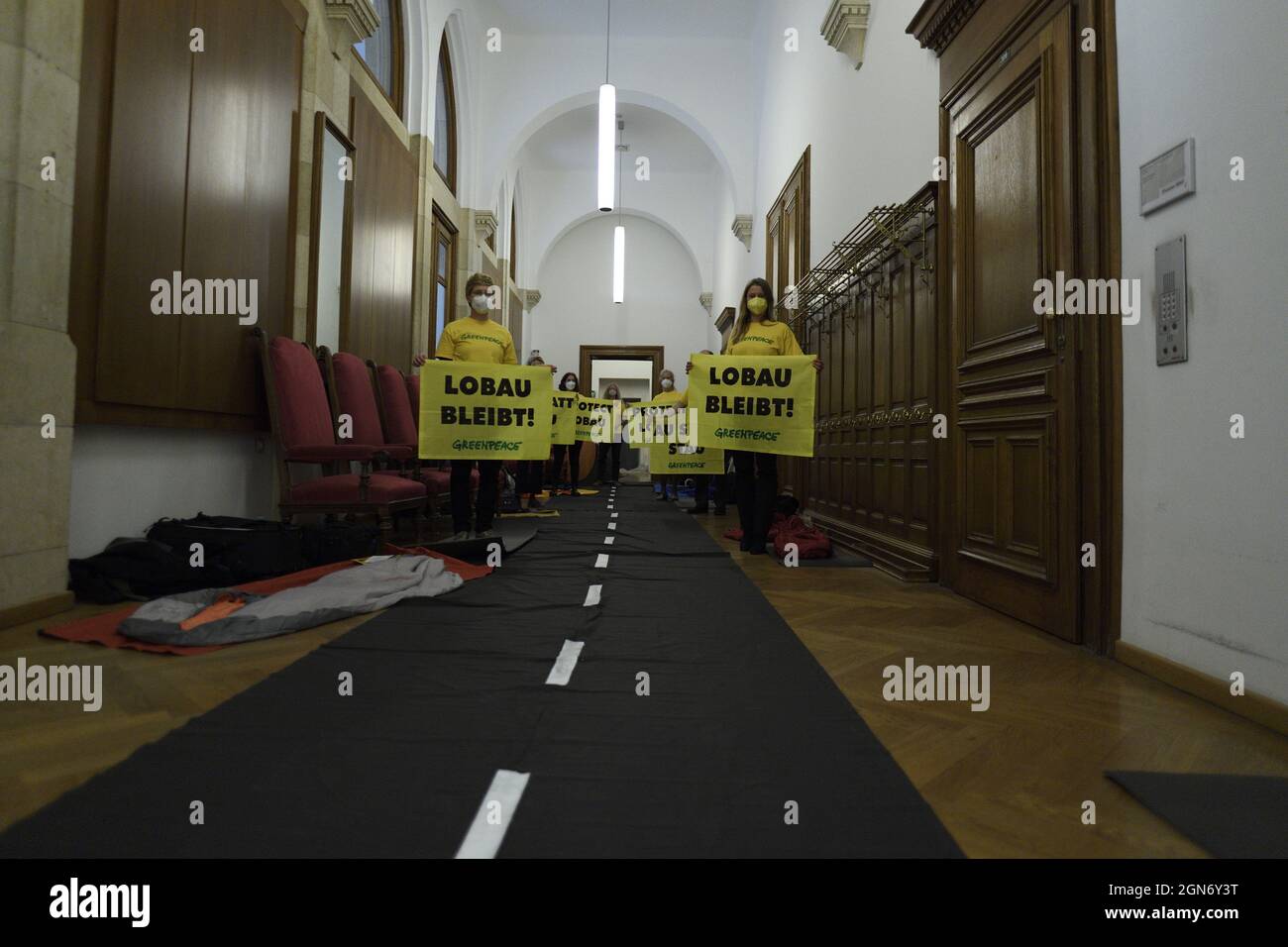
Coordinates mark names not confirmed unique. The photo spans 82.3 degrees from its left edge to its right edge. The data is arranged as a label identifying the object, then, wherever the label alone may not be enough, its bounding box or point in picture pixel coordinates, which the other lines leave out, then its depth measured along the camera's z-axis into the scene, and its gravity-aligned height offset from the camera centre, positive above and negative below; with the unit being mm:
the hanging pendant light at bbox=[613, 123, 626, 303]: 13375 +4380
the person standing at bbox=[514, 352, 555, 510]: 7613 +152
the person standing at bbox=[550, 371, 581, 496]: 9703 +505
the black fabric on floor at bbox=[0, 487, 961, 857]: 1146 -525
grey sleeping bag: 2354 -422
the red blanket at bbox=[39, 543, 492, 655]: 2283 -472
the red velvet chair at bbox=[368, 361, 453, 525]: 5938 +648
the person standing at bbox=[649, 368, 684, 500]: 8673 +1148
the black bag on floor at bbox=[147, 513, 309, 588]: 3209 -252
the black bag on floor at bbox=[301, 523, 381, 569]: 3615 -264
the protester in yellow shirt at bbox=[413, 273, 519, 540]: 4715 +914
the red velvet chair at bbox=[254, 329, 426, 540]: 3986 +189
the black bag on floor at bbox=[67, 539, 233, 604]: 2893 -348
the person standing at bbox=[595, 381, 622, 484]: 13812 +728
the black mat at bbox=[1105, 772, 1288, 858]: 1196 -546
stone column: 2533 +679
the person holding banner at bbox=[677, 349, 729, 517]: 7945 +3
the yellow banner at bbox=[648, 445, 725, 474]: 7816 +377
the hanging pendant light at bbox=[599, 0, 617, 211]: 7680 +3848
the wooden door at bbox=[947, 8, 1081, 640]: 2666 +627
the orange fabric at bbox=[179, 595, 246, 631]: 2406 -428
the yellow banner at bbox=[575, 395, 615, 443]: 9836 +1020
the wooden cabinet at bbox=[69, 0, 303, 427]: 3045 +1401
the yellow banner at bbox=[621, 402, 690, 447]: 7953 +795
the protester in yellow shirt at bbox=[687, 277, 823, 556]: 4834 +948
